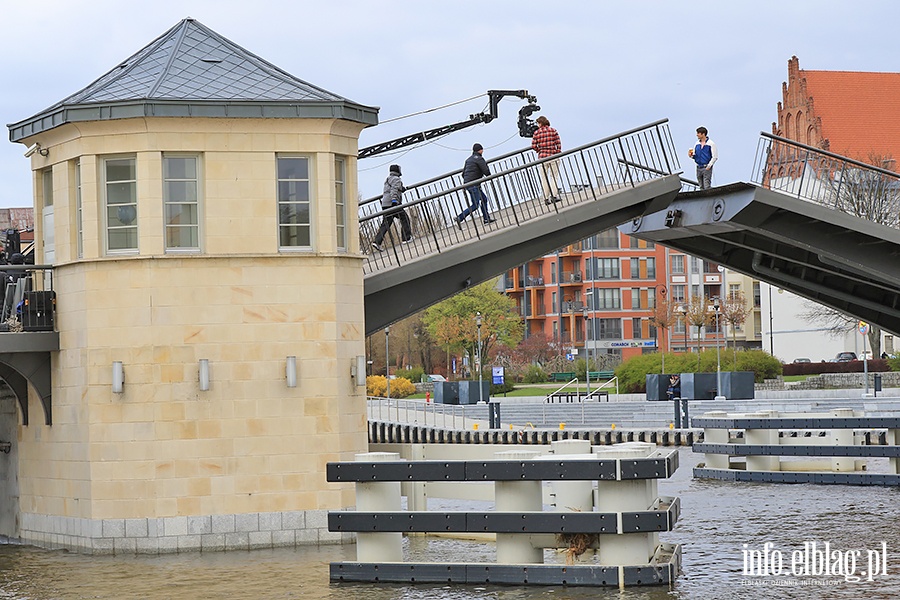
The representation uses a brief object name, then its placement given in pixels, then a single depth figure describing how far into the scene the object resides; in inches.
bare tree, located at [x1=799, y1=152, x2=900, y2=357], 1940.3
